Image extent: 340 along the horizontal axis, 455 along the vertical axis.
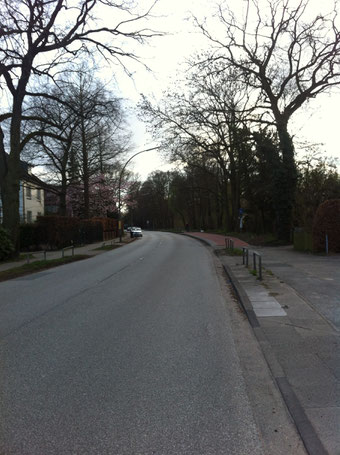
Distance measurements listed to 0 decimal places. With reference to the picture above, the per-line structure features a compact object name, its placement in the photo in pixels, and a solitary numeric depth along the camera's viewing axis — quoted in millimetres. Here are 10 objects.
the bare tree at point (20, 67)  17250
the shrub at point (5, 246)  19547
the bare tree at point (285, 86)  23578
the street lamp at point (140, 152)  34872
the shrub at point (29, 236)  26844
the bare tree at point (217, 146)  26797
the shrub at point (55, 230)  27125
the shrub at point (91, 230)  34656
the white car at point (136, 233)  51506
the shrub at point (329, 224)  18984
